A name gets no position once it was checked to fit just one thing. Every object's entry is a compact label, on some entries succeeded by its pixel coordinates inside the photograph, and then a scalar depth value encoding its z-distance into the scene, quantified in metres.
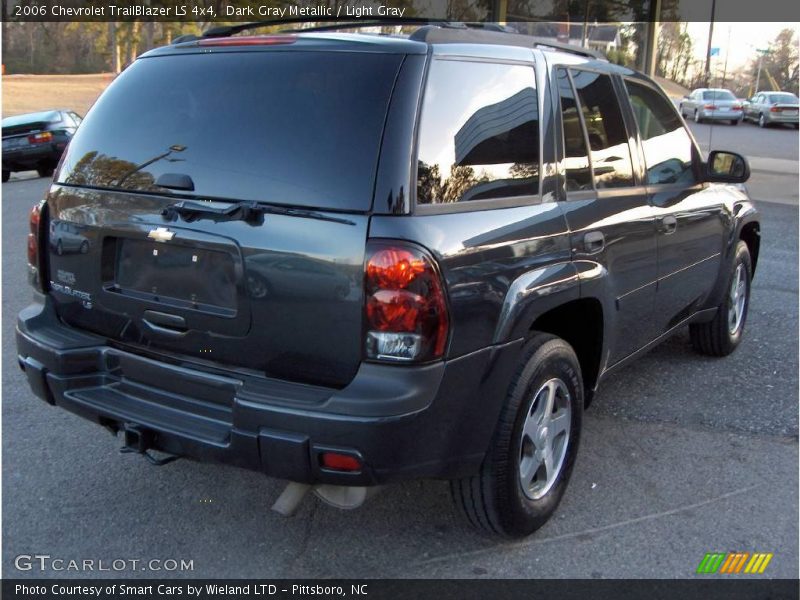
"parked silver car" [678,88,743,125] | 36.09
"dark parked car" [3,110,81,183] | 18.20
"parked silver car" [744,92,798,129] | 37.91
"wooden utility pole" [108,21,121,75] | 39.03
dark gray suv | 2.68
